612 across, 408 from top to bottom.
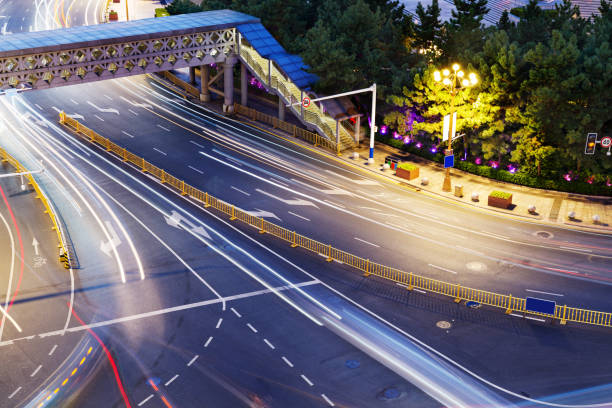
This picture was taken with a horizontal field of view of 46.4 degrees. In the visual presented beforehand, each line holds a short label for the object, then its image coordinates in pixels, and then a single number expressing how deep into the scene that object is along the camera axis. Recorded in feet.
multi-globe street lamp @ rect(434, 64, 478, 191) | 181.19
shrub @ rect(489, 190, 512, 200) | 187.92
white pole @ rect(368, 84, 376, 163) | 218.79
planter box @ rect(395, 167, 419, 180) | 207.92
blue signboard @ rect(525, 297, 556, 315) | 131.64
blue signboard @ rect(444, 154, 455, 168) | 195.18
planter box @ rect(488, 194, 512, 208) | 187.62
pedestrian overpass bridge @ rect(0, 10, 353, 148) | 213.25
